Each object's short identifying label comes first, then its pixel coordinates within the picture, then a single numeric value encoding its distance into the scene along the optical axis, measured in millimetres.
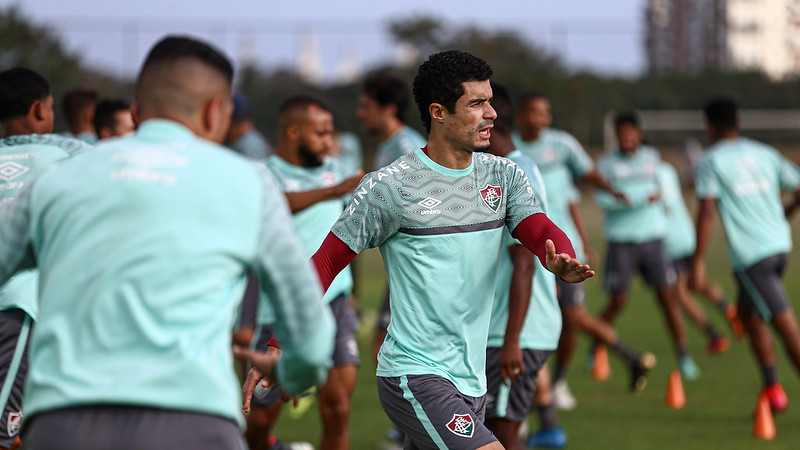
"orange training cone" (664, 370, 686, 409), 17156
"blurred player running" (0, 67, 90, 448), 9227
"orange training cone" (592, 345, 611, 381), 20247
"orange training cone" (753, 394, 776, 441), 14844
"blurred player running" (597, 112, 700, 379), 21016
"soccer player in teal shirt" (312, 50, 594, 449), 8234
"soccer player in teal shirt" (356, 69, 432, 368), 15039
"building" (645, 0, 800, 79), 65062
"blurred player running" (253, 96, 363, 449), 12454
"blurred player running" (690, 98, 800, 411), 15836
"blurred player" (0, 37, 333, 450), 5035
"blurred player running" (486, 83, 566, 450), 9773
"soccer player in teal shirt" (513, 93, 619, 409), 17344
